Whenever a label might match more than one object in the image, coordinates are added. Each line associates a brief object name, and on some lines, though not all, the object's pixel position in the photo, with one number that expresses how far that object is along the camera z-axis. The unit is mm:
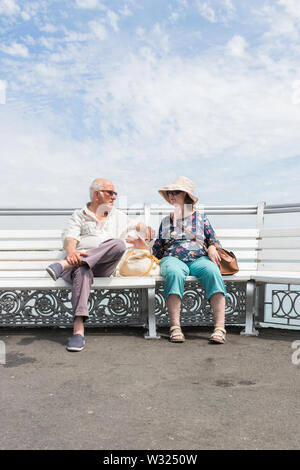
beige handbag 4598
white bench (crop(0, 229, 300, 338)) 4566
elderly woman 4352
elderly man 4168
